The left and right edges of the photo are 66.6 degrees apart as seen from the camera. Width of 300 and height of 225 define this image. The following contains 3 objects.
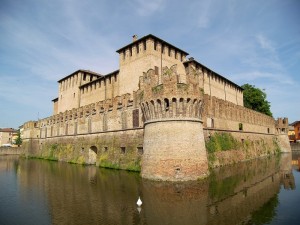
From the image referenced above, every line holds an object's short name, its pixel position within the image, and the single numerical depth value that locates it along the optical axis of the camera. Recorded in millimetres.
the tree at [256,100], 54059
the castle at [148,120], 17203
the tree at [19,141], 81000
